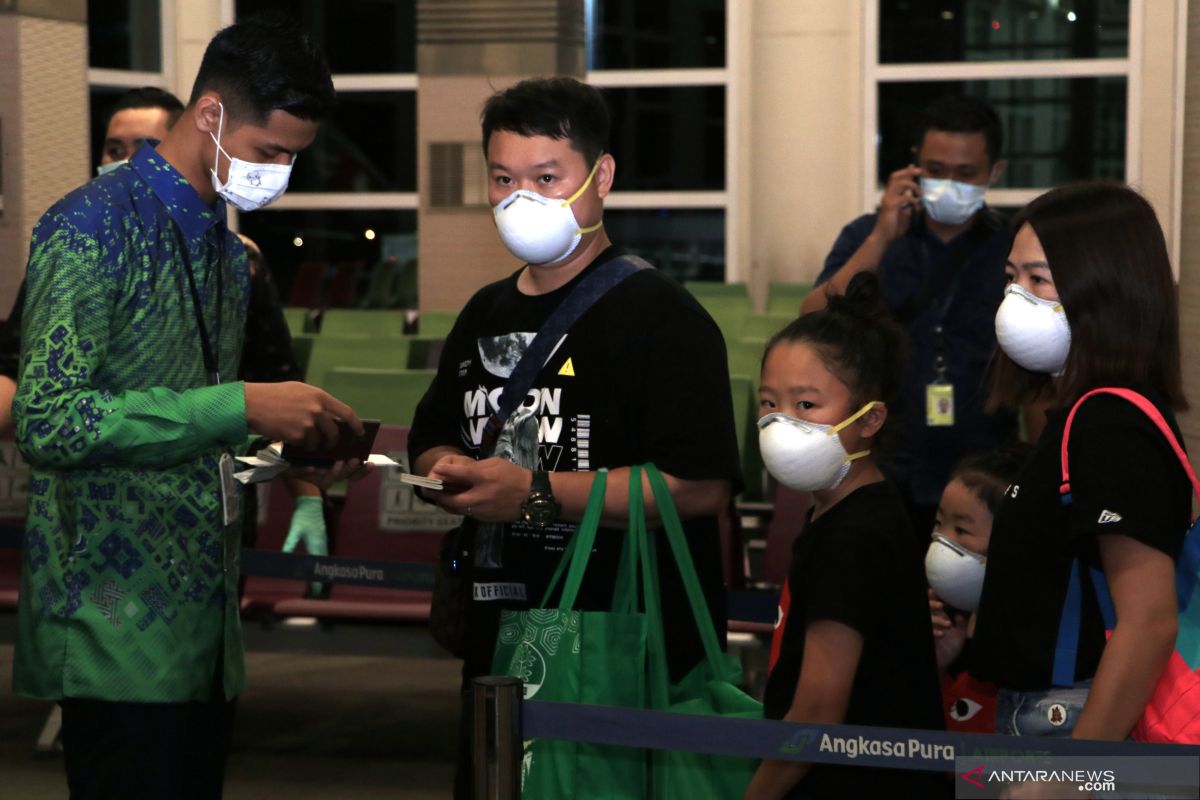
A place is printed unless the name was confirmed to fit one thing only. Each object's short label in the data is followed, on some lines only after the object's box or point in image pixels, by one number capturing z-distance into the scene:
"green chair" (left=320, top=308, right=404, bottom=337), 9.41
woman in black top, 1.95
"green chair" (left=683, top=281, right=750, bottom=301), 12.30
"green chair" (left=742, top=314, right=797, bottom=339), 8.76
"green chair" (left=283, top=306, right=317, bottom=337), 9.98
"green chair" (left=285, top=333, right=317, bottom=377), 8.05
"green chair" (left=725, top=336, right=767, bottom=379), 6.97
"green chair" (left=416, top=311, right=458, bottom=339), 9.17
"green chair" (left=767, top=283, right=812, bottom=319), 11.11
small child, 2.88
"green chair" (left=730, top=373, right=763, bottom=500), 5.61
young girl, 2.32
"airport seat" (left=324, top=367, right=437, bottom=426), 5.83
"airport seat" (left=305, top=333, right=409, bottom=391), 7.30
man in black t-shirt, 2.44
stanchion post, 2.19
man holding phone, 4.06
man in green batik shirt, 2.11
